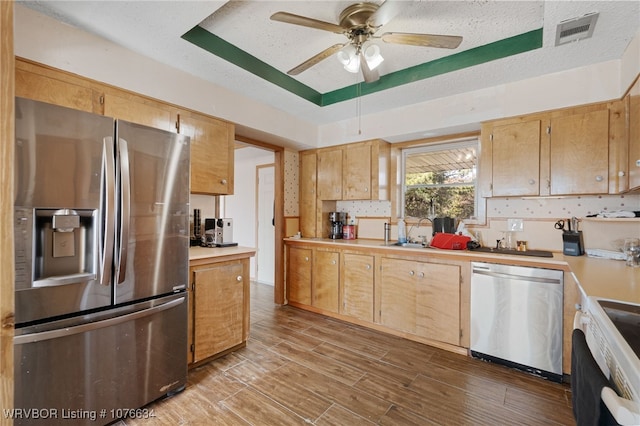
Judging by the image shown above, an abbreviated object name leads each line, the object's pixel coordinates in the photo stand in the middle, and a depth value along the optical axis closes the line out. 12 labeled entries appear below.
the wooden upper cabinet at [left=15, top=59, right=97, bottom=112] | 1.70
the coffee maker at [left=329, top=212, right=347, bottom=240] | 3.94
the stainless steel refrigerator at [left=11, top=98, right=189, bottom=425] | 1.37
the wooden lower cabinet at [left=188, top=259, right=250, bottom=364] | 2.26
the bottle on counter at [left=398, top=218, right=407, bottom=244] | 3.42
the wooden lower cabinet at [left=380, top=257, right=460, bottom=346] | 2.64
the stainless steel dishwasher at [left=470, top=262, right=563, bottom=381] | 2.18
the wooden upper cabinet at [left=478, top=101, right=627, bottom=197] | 2.24
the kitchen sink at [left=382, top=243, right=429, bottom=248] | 3.14
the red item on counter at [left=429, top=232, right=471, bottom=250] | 2.79
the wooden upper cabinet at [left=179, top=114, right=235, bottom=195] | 2.56
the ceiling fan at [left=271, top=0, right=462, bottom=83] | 1.57
